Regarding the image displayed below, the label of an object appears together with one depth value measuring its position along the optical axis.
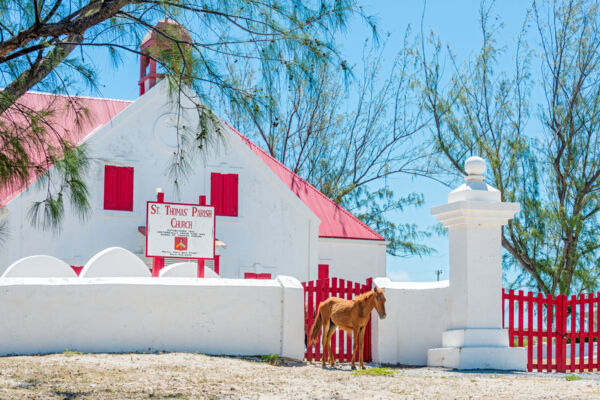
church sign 20.12
